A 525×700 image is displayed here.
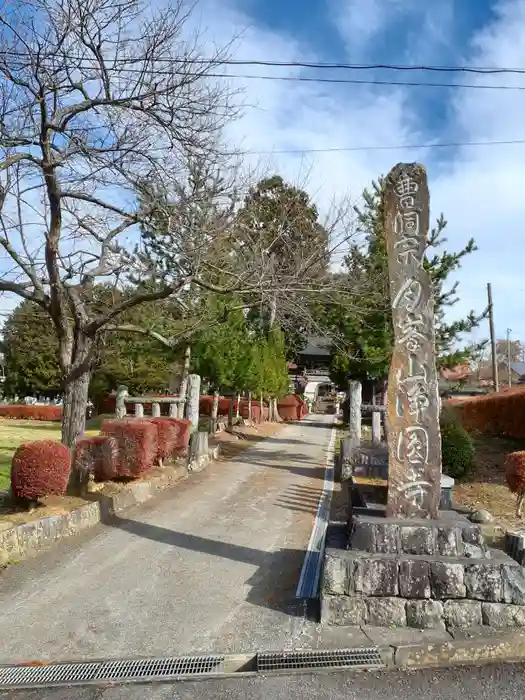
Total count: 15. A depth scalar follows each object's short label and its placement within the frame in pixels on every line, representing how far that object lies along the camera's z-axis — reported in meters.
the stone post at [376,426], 12.97
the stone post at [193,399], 13.84
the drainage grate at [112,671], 3.61
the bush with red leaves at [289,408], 39.66
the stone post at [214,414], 19.97
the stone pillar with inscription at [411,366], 4.82
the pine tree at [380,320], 13.97
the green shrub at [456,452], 12.19
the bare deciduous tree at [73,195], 7.50
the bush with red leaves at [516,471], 8.19
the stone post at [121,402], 11.96
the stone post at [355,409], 13.15
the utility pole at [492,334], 28.12
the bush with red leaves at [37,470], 6.59
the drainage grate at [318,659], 3.75
